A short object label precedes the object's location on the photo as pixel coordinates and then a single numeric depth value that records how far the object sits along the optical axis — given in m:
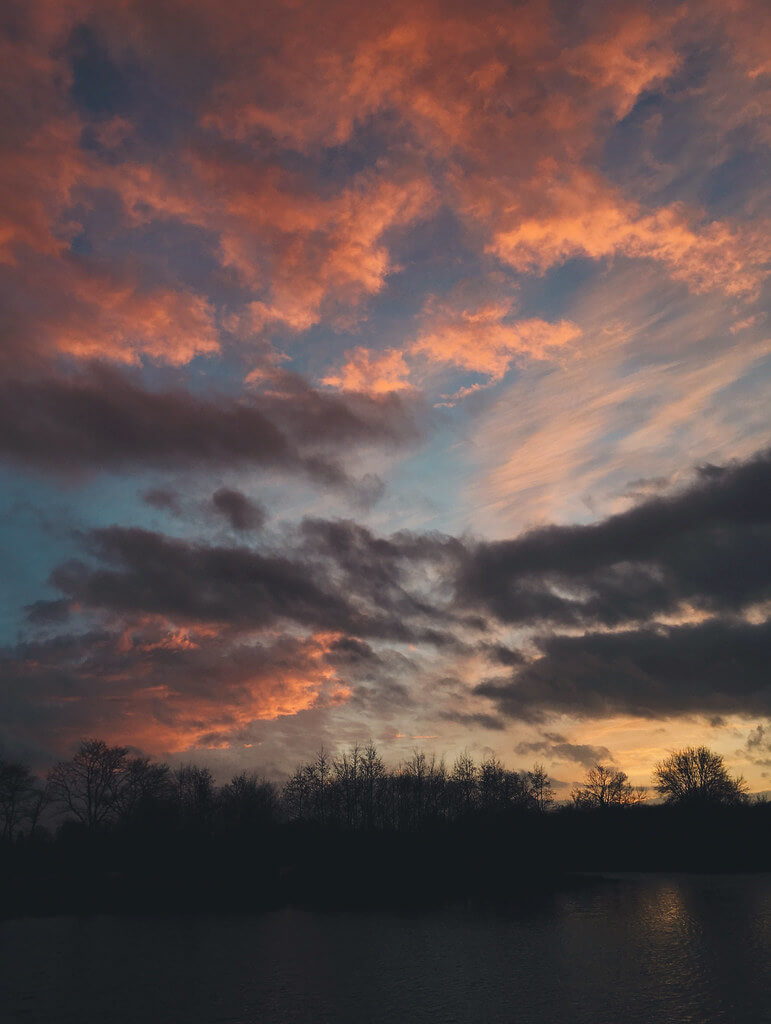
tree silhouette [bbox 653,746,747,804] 129.25
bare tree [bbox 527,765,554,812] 140.88
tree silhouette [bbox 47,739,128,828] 106.92
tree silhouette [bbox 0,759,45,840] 105.88
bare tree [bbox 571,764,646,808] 151.00
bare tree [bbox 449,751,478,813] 135.70
